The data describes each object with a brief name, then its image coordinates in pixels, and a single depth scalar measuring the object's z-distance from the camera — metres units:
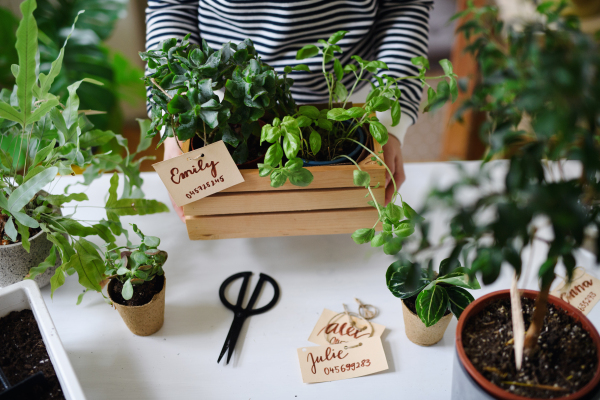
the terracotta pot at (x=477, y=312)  0.56
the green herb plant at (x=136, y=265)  0.78
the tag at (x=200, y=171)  0.81
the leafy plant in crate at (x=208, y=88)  0.75
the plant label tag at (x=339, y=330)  0.85
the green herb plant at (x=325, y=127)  0.76
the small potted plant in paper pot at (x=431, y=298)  0.74
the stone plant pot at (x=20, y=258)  0.86
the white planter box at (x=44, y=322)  0.66
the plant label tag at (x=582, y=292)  0.86
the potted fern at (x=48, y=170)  0.77
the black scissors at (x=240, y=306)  0.84
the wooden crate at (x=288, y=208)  0.85
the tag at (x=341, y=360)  0.79
